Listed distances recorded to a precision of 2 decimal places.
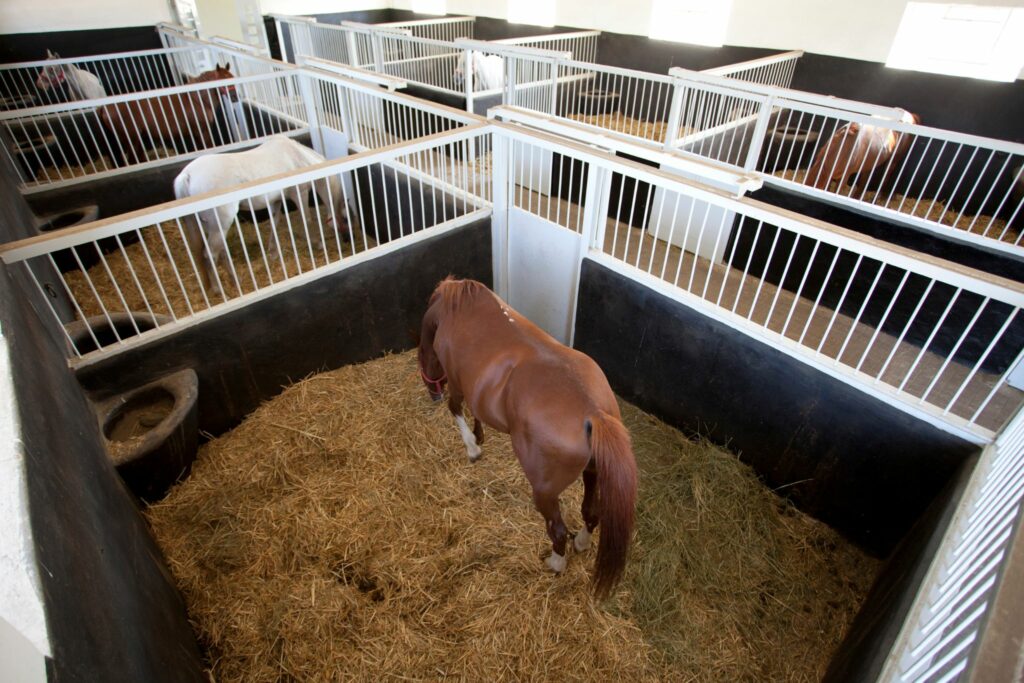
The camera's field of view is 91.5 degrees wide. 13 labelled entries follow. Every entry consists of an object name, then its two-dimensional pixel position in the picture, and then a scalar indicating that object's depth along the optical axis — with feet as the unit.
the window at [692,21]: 19.21
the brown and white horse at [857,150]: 13.07
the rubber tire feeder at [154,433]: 6.32
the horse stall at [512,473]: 4.58
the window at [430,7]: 29.50
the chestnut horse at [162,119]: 16.12
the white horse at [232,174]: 10.56
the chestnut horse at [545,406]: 5.00
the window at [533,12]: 24.85
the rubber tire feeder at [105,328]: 7.55
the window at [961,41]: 13.71
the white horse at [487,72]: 20.02
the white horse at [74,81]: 19.11
